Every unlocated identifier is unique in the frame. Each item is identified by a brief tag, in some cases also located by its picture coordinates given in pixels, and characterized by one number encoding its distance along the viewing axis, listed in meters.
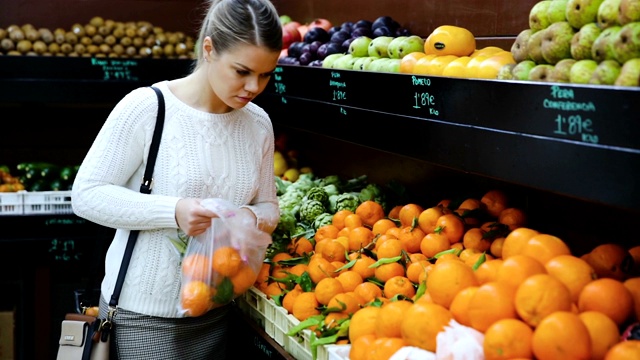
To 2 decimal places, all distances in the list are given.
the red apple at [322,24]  4.54
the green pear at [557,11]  2.13
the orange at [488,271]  1.98
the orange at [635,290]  1.83
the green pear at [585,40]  1.93
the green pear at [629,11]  1.77
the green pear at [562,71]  1.95
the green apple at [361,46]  3.58
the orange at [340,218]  3.33
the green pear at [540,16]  2.20
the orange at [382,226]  3.05
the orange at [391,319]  2.04
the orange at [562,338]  1.61
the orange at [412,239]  2.77
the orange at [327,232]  3.24
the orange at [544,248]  1.96
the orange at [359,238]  2.99
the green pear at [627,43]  1.74
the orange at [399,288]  2.44
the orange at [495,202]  2.78
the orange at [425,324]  1.85
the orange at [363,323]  2.17
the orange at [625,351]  1.55
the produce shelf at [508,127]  1.61
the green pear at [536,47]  2.13
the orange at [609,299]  1.75
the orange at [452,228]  2.70
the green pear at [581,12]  1.98
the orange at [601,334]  1.67
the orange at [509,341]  1.69
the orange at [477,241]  2.58
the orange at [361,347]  2.07
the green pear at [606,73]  1.76
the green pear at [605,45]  1.81
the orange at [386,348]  1.95
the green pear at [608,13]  1.86
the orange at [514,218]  2.62
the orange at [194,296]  2.47
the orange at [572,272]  1.84
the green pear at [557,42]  2.04
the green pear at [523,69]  2.14
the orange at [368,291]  2.52
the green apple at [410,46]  3.19
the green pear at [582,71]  1.85
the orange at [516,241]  2.08
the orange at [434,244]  2.63
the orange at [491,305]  1.77
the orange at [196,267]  2.45
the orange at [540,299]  1.71
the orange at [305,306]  2.56
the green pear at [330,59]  3.74
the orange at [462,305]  1.87
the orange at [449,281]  1.96
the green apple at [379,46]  3.40
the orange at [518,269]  1.82
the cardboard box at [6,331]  4.82
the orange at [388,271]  2.61
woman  2.48
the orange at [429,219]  2.81
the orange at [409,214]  2.98
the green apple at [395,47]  3.24
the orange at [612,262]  2.04
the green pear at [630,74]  1.66
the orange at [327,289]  2.53
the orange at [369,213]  3.29
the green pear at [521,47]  2.22
